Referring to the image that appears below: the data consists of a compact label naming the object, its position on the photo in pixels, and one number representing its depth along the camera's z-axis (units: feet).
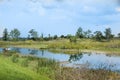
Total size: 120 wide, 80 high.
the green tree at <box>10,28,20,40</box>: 187.81
